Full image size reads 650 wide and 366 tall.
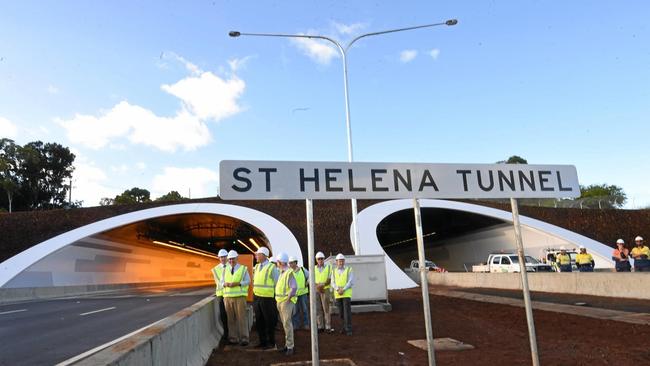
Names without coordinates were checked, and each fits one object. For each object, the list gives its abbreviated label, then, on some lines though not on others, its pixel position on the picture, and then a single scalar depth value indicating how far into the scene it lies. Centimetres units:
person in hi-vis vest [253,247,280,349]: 916
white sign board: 479
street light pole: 2231
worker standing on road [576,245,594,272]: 1952
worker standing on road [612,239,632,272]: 1597
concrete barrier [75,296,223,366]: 374
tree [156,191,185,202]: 11425
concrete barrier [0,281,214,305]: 2497
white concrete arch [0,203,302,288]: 3062
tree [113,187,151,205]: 10752
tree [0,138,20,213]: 6644
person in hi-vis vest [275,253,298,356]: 871
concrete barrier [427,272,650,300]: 1472
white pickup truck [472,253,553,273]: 2706
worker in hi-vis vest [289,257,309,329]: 1116
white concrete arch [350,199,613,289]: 3197
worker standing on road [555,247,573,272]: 2142
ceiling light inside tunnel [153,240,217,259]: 4902
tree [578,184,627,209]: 5531
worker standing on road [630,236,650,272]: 1602
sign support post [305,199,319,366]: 463
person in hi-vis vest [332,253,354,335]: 1096
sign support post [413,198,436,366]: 474
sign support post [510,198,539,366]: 494
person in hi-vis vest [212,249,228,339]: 973
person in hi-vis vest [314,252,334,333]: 1170
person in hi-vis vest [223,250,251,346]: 938
